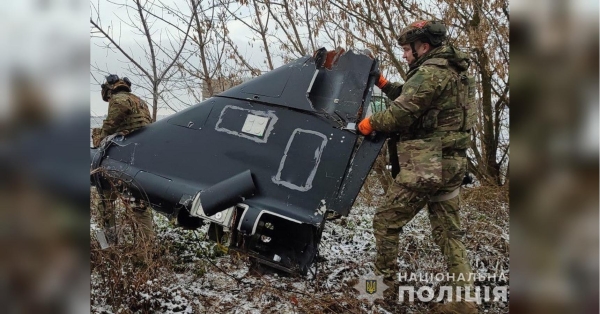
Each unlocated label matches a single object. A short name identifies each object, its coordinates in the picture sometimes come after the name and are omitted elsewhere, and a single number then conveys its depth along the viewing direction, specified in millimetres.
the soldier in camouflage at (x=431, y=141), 3066
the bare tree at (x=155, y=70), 6859
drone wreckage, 3068
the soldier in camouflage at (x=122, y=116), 3710
